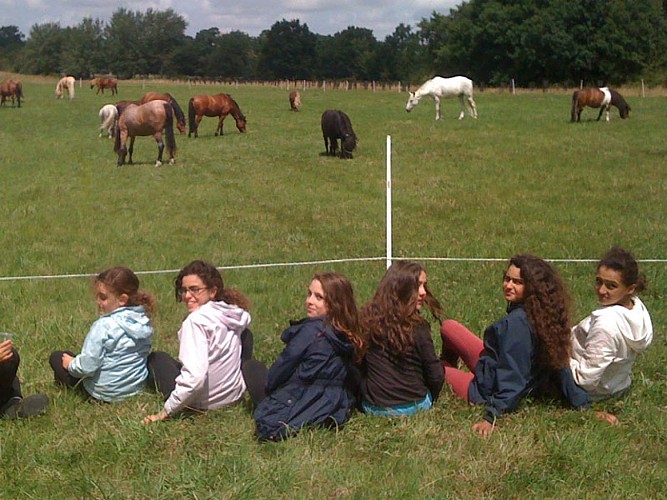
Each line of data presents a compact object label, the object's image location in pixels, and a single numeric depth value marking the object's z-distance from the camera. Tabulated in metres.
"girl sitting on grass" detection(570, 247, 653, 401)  4.49
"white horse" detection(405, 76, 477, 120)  26.60
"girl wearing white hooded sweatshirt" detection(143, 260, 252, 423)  4.41
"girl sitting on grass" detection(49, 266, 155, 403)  4.68
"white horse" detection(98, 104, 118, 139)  23.25
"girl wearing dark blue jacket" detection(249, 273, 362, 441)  4.23
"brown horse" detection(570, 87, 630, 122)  24.09
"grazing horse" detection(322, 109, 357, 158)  18.33
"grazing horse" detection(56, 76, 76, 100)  45.06
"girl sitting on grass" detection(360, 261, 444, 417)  4.38
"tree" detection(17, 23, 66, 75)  112.75
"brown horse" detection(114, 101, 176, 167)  17.94
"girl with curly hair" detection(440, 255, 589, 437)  4.39
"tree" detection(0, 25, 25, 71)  119.75
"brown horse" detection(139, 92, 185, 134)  24.11
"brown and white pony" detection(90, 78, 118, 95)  52.25
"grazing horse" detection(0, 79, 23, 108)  39.56
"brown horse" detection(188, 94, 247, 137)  23.86
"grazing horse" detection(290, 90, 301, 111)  34.28
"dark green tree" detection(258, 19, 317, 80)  111.69
